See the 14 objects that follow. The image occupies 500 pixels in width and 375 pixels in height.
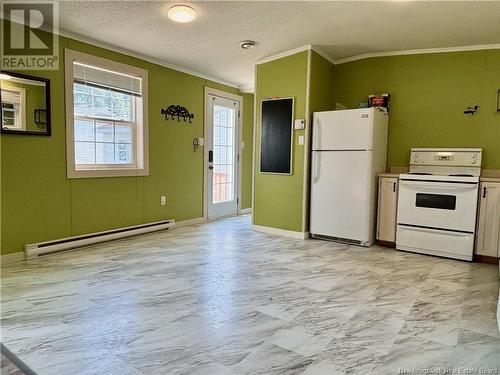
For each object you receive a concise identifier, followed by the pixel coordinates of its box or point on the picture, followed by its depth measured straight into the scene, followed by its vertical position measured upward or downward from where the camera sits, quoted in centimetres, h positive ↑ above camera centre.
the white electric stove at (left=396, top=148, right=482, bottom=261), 355 -40
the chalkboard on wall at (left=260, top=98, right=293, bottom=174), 448 +37
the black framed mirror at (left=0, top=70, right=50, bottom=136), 319 +52
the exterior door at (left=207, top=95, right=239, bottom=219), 561 +10
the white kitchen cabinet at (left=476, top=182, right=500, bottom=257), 348 -53
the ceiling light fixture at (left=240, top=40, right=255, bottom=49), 389 +137
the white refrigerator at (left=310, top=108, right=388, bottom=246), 398 -6
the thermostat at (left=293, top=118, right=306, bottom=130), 433 +51
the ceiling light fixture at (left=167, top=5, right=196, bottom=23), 298 +131
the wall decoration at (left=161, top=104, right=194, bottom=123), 481 +70
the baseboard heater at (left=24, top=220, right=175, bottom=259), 344 -89
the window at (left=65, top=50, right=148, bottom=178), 376 +51
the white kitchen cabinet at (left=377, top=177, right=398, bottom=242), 405 -50
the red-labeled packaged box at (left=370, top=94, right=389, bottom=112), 439 +83
